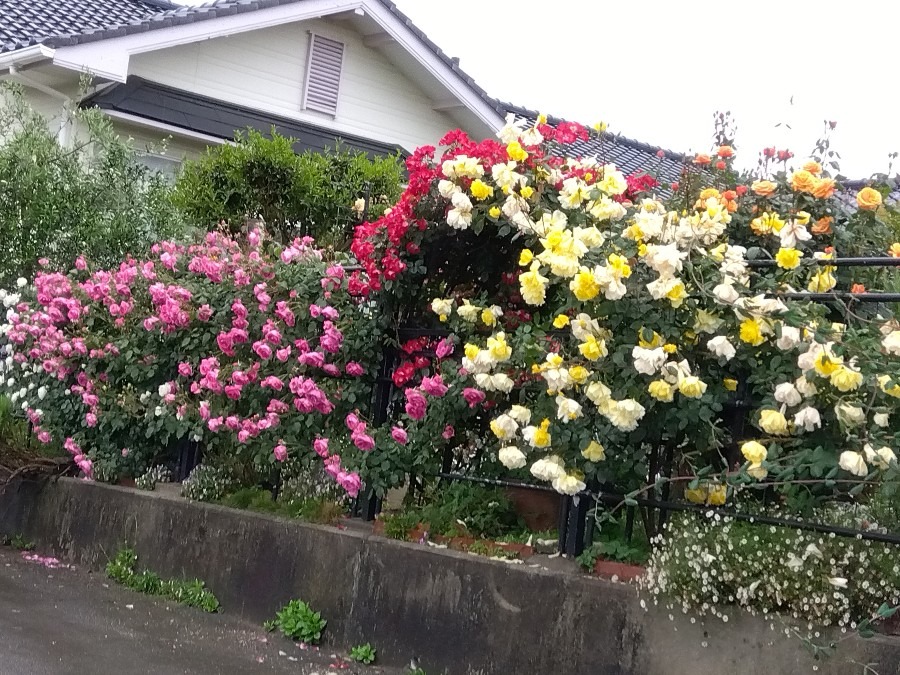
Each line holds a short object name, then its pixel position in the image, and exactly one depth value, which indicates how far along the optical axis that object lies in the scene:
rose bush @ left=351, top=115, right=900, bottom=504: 3.52
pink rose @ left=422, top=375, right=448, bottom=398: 4.70
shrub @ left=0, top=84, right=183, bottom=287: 7.79
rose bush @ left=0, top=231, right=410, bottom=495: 5.41
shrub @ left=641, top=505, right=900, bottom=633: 3.47
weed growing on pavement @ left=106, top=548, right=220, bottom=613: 5.67
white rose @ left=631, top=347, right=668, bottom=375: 3.67
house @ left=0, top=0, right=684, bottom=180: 11.52
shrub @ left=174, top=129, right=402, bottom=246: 9.36
